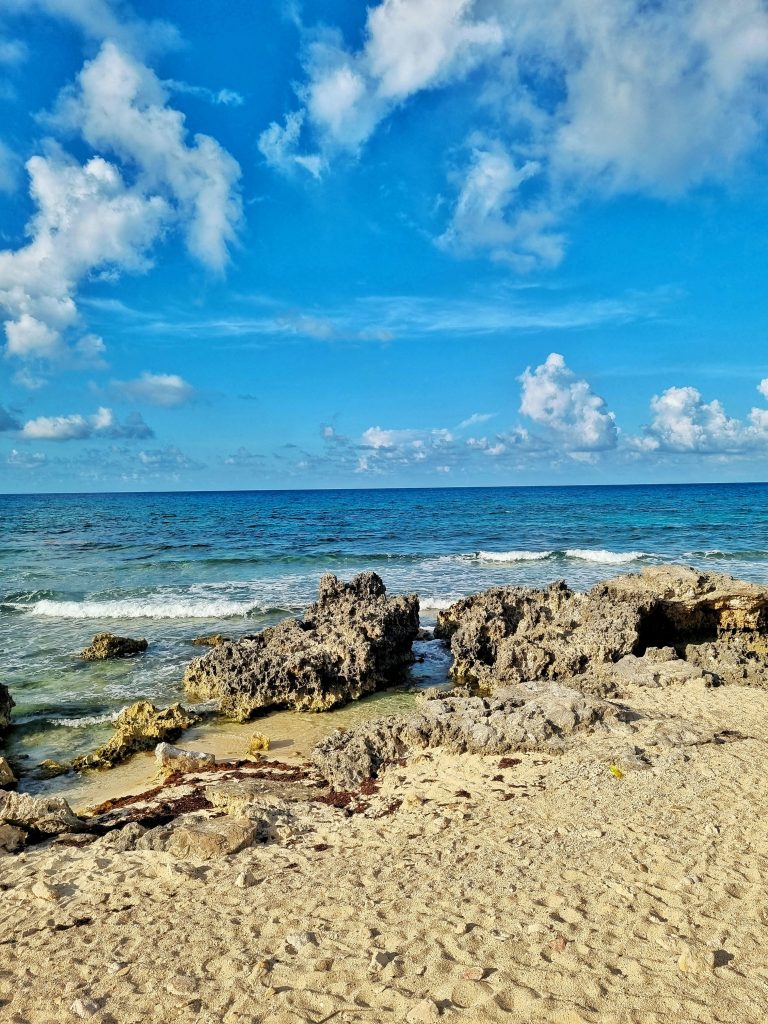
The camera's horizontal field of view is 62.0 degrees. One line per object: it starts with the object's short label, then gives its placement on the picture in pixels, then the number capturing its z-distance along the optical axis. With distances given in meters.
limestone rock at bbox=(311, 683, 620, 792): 9.09
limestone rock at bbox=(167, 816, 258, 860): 6.69
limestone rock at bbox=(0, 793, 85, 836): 7.43
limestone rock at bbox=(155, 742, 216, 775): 9.66
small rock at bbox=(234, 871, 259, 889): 6.04
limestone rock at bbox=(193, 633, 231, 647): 17.05
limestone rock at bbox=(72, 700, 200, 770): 10.21
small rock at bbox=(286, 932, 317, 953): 5.03
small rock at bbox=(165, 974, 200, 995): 4.62
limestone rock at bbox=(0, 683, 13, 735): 11.56
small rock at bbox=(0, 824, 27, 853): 7.04
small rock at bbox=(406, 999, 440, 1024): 4.25
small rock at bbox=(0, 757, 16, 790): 9.22
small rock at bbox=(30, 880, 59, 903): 5.95
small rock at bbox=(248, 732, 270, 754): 10.69
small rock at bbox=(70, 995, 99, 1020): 4.45
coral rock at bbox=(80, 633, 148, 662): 16.03
